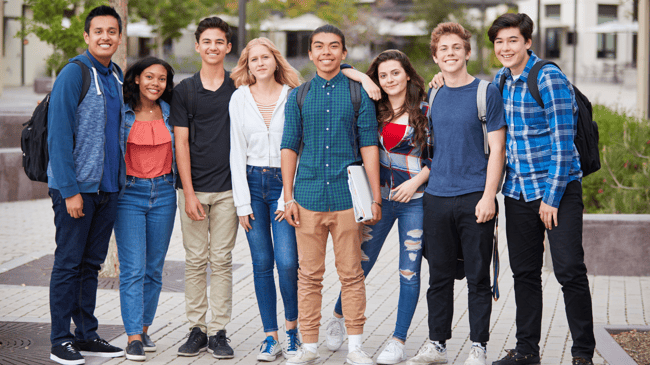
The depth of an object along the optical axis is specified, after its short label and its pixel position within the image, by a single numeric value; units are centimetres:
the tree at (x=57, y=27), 2030
